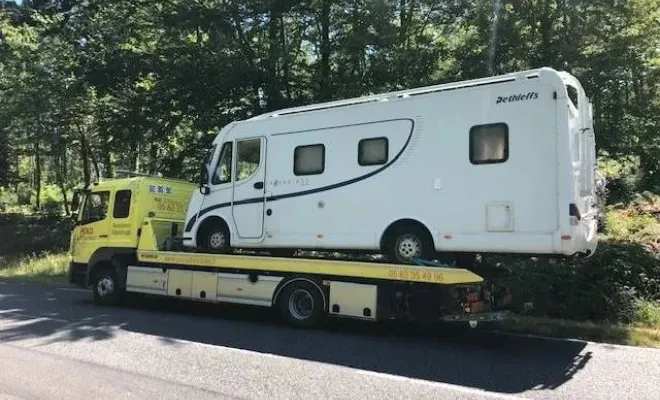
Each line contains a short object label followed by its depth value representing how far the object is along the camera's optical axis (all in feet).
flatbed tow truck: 29.76
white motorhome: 28.02
